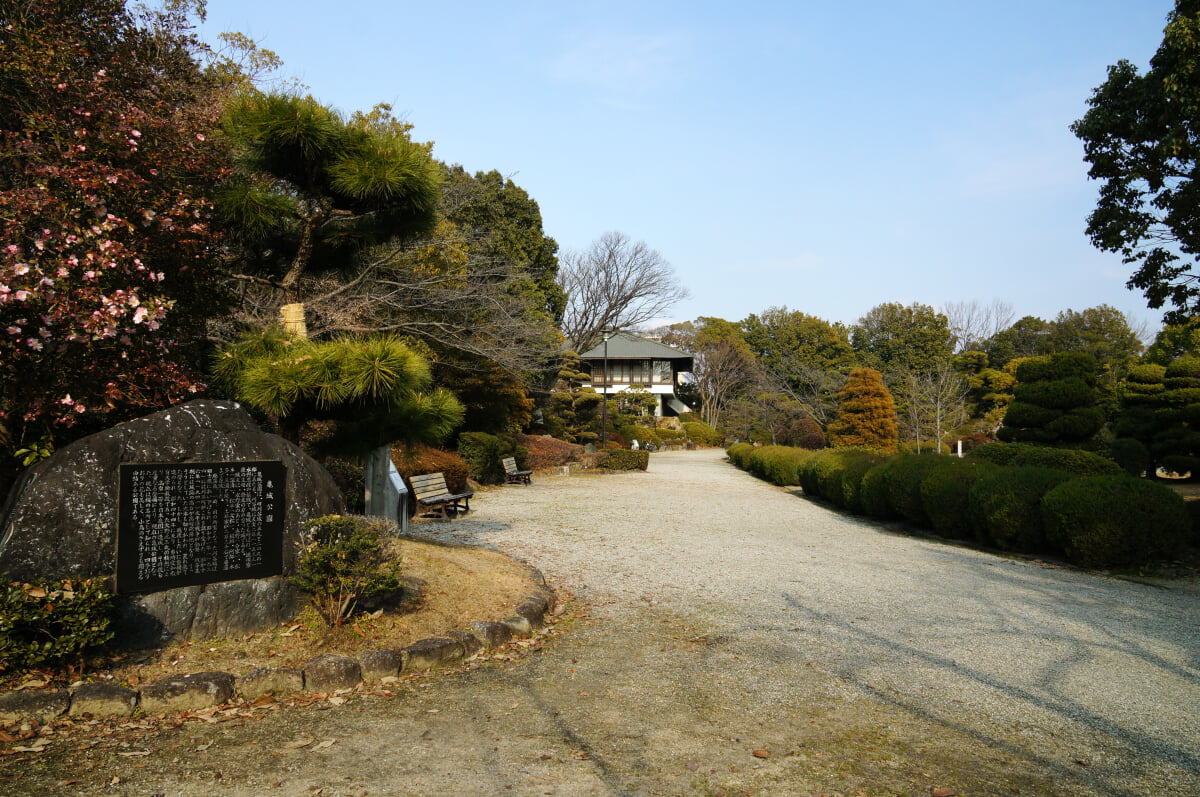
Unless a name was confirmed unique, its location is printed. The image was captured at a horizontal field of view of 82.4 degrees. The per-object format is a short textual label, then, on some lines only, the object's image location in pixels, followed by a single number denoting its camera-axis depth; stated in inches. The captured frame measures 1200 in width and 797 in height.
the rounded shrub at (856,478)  517.3
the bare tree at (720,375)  1828.2
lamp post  1080.2
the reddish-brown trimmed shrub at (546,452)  866.1
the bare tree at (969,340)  1694.1
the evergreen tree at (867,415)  849.5
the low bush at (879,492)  469.7
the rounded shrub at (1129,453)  694.5
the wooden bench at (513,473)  709.9
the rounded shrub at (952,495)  399.5
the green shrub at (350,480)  390.6
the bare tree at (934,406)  949.2
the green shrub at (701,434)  1672.0
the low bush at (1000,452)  438.9
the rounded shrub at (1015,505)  351.6
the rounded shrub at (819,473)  591.8
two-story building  1868.8
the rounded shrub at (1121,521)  312.0
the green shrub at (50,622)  136.7
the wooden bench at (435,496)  435.5
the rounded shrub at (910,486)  440.1
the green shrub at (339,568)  180.2
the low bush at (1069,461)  386.6
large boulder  151.1
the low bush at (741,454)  1026.0
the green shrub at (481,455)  666.2
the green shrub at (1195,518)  360.2
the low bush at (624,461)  906.1
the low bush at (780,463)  774.5
